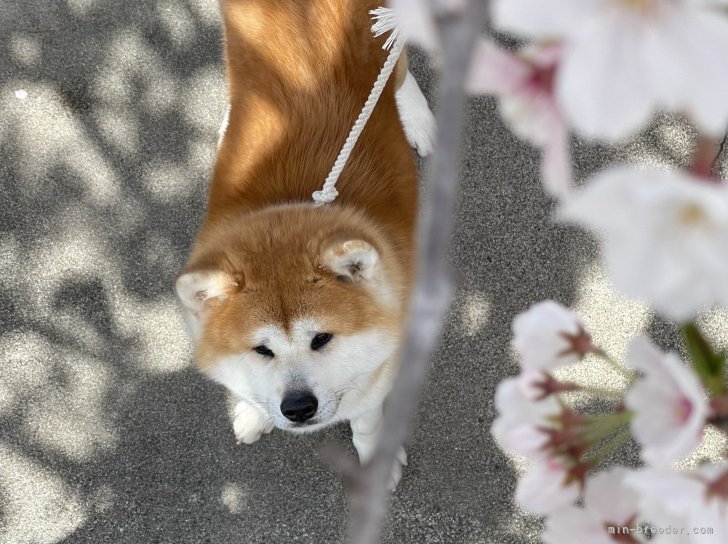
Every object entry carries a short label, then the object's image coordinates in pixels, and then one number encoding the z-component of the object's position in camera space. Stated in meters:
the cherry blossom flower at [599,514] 0.63
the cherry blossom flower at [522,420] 0.62
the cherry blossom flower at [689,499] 0.51
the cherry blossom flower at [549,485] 0.63
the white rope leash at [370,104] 1.98
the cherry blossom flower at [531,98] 0.46
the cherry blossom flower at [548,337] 0.63
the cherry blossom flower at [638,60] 0.34
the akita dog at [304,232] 1.92
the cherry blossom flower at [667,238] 0.35
